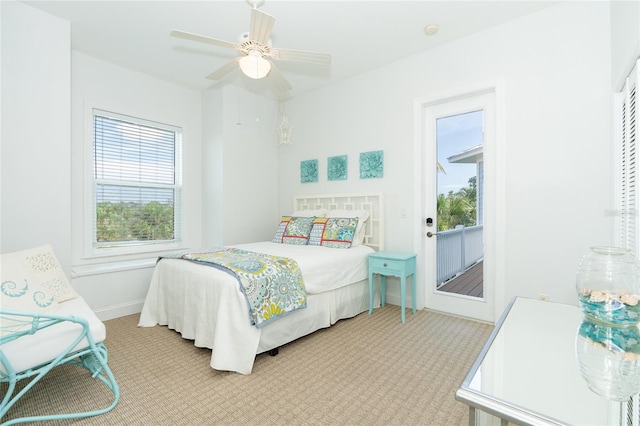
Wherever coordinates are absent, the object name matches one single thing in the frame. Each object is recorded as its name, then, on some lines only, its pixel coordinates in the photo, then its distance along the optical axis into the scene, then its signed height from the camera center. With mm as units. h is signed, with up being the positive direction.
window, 3473 +349
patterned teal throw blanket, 2141 -527
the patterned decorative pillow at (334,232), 3329 -230
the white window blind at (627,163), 1770 +319
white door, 3004 +86
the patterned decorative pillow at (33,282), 1756 -446
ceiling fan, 2025 +1200
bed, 2109 -728
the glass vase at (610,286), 1015 -261
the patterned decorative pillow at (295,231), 3609 -237
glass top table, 815 -537
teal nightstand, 3006 -564
